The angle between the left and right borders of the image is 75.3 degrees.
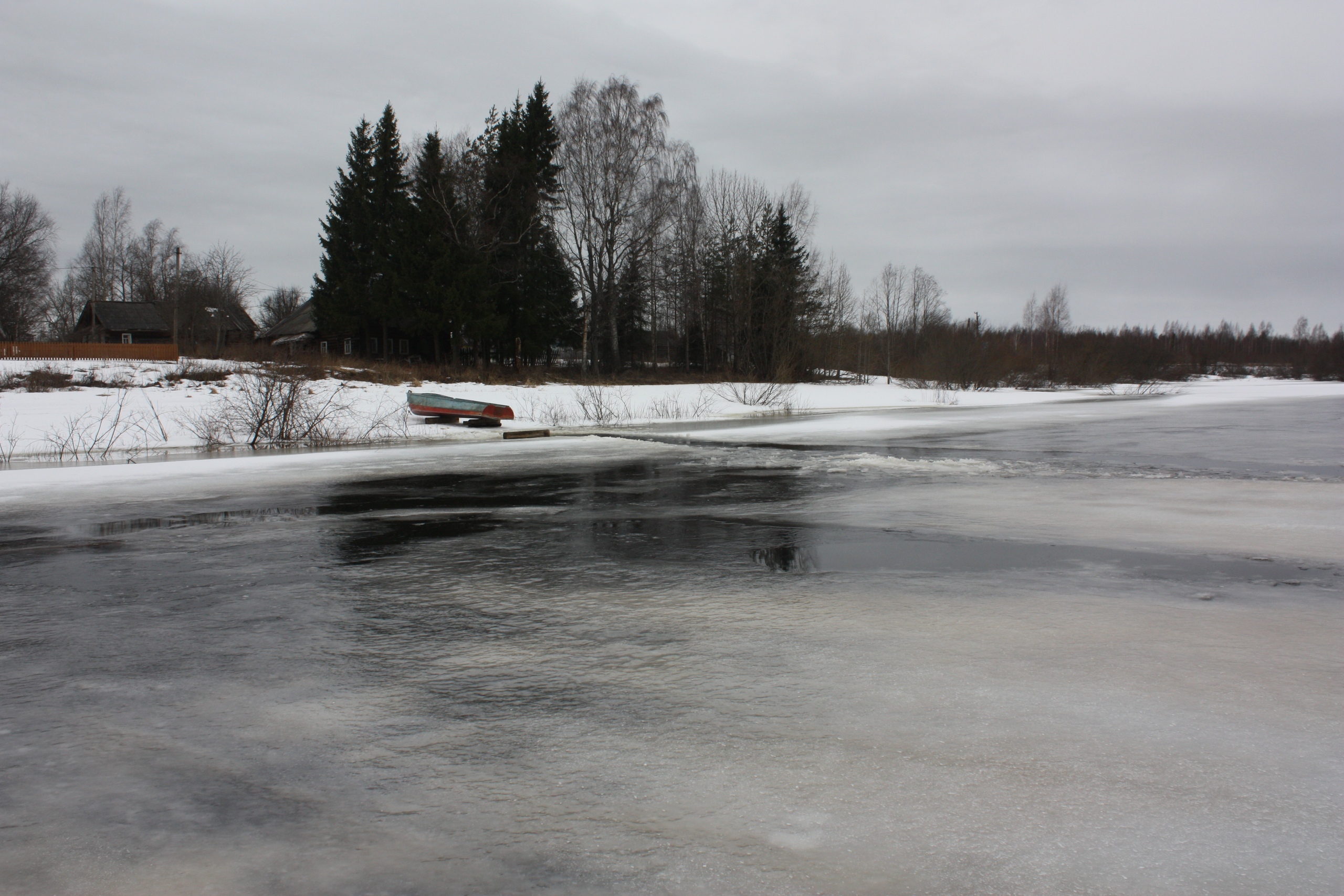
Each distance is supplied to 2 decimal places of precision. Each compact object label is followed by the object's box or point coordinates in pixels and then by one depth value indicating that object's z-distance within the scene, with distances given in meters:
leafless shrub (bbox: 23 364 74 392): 26.14
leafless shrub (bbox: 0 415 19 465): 16.19
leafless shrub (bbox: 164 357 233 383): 28.55
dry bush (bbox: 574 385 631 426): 26.81
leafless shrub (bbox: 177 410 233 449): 18.70
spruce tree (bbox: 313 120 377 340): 49.69
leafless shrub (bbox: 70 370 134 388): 26.77
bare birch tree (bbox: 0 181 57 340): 51.62
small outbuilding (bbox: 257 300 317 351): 63.12
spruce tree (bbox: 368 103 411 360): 45.09
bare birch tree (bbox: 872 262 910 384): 77.12
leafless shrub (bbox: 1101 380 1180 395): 55.41
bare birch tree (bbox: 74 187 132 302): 78.50
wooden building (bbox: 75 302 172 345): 63.91
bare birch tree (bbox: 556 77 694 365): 43.41
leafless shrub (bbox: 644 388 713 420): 29.27
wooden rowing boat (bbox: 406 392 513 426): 23.31
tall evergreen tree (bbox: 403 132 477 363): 42.53
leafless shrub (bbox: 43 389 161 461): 17.06
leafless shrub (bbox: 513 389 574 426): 26.23
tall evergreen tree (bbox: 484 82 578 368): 44.66
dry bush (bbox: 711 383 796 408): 36.00
